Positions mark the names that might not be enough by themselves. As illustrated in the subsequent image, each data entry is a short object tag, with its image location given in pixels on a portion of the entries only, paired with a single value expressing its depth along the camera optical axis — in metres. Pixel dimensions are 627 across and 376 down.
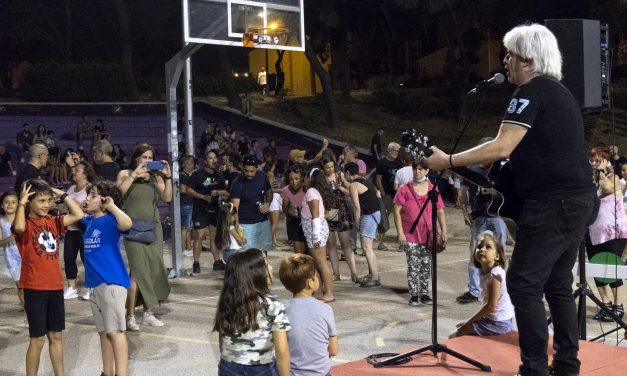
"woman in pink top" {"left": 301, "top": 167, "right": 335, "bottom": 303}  10.70
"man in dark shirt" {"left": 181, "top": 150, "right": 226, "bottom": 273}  13.24
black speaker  7.34
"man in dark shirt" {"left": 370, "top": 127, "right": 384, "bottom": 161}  24.47
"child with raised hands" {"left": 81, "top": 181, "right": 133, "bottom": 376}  6.97
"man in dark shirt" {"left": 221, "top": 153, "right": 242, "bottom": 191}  13.45
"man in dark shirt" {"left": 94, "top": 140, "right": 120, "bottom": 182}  10.41
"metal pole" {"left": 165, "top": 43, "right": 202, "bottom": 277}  12.68
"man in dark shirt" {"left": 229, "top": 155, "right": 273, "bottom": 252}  11.09
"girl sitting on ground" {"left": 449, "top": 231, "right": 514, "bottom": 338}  6.92
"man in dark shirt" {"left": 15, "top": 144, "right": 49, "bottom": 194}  10.45
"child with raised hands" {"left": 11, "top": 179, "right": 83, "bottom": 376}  6.88
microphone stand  5.52
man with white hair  4.67
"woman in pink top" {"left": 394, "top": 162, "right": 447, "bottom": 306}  10.70
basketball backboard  12.59
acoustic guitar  4.94
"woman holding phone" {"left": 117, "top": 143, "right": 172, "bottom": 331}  9.16
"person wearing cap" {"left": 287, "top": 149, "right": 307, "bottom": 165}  14.37
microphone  5.34
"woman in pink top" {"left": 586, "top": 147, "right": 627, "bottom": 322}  9.65
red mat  5.41
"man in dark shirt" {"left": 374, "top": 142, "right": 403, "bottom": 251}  15.95
